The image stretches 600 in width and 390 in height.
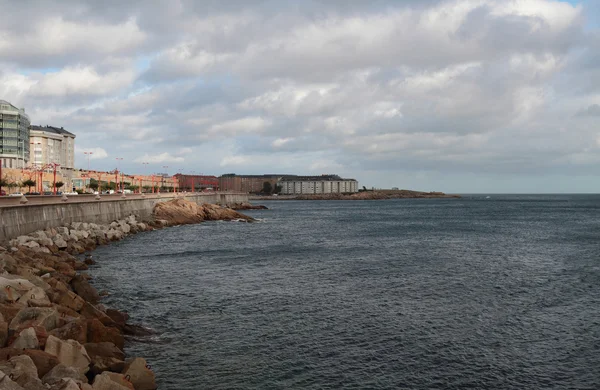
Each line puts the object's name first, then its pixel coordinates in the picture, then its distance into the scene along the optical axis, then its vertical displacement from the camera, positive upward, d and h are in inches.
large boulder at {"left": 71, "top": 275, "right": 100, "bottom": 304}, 959.6 -197.0
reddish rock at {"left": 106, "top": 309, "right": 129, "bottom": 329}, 796.6 -204.3
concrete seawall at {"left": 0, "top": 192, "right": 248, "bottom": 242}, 1539.1 -104.2
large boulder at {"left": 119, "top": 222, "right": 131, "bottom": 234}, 2386.8 -193.2
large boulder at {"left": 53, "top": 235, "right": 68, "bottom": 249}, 1631.4 -179.9
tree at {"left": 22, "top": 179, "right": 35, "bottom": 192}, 3933.6 +10.9
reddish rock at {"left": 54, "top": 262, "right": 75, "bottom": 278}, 1128.8 -188.0
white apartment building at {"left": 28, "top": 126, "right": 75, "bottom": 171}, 6633.9 +537.6
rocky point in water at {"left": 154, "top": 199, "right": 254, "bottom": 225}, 3312.0 -179.6
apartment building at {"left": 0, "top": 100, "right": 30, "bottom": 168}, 5383.9 +499.7
